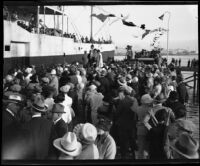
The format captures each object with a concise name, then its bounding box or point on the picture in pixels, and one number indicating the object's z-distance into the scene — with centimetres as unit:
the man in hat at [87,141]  482
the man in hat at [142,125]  657
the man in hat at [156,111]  625
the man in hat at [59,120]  568
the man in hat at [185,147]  482
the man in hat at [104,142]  532
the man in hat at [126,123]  707
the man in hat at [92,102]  809
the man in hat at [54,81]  894
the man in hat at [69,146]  477
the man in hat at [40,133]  537
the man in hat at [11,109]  564
